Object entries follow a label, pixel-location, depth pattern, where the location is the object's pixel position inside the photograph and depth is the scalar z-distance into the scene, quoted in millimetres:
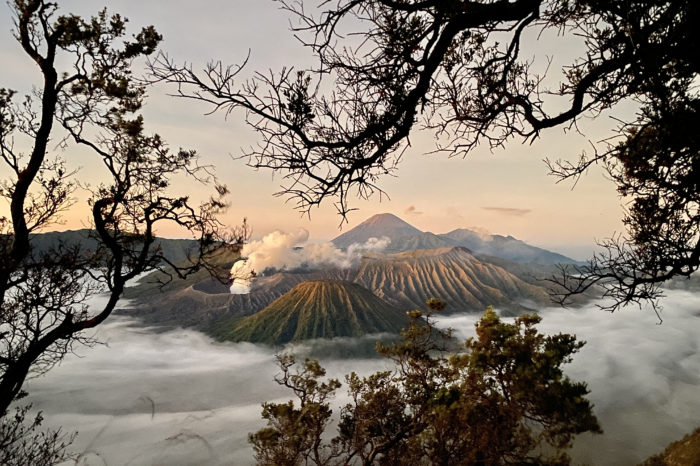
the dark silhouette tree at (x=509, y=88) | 3014
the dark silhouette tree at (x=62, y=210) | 4906
